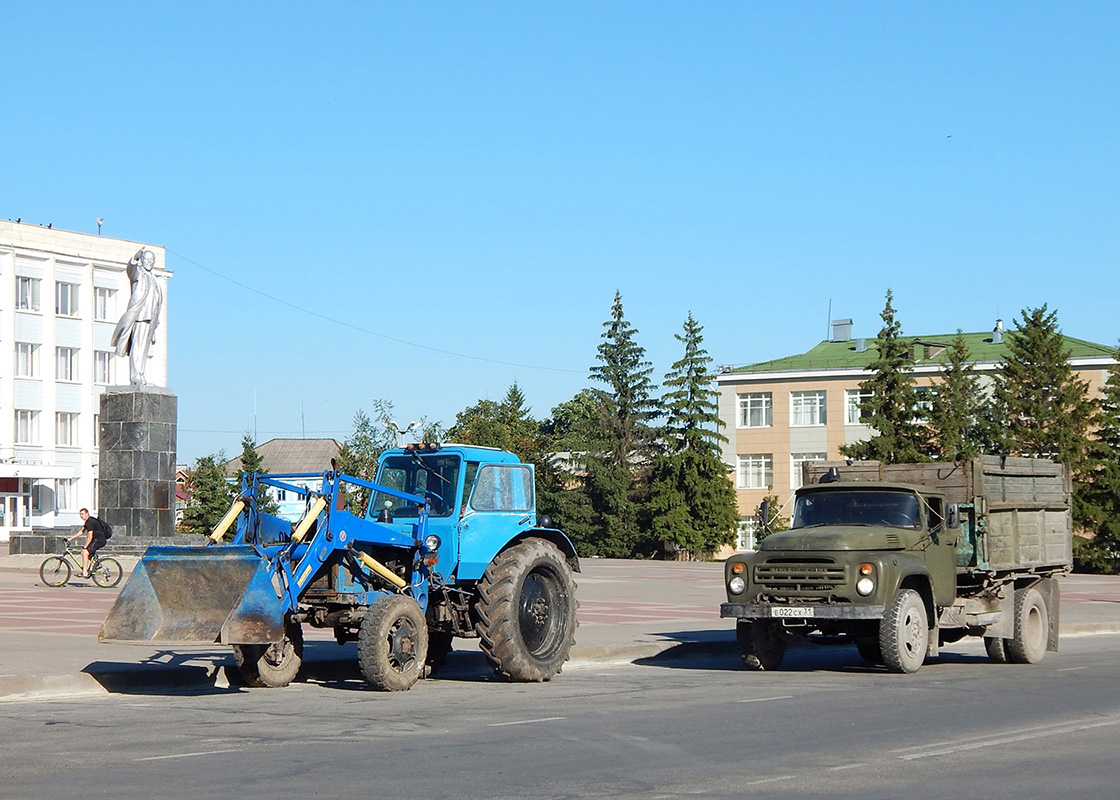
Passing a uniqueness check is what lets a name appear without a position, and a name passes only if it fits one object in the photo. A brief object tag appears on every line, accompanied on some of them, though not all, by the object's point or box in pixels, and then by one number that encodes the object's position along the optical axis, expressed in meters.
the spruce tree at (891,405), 72.25
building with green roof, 86.50
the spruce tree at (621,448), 83.25
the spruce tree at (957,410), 71.94
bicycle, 32.48
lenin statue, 41.56
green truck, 17.05
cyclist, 32.16
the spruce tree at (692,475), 80.00
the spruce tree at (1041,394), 69.00
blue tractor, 13.65
